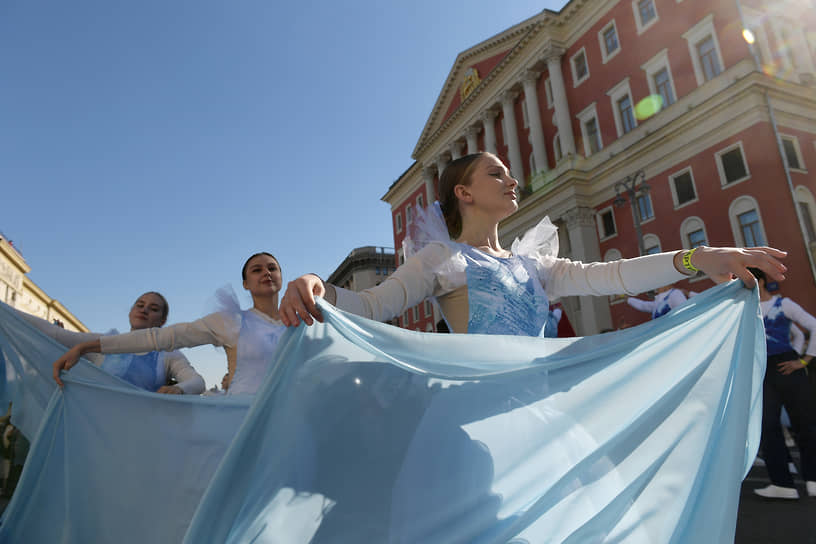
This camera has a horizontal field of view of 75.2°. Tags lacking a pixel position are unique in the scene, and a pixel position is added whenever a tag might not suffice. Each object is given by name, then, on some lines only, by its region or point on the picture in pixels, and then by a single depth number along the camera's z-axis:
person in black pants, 4.68
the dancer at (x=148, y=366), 4.20
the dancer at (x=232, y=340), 3.13
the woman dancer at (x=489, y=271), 1.81
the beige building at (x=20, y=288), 45.31
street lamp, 15.69
